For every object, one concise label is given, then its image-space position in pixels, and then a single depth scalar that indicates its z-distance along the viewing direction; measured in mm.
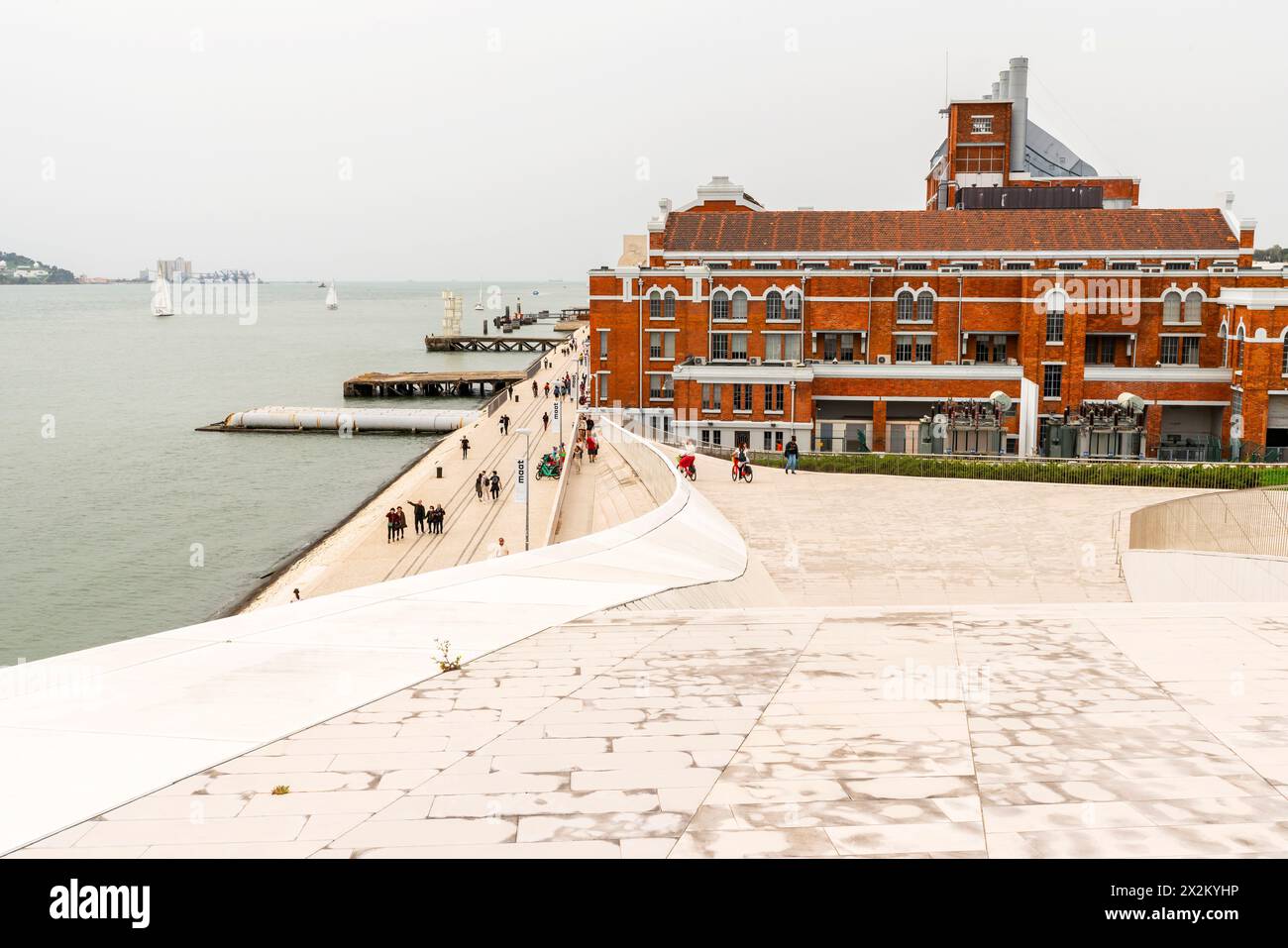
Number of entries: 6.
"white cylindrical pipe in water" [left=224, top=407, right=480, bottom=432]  85688
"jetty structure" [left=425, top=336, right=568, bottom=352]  175250
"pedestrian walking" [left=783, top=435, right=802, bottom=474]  35344
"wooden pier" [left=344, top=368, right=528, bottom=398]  112750
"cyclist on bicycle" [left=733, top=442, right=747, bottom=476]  33969
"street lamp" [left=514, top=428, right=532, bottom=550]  33531
